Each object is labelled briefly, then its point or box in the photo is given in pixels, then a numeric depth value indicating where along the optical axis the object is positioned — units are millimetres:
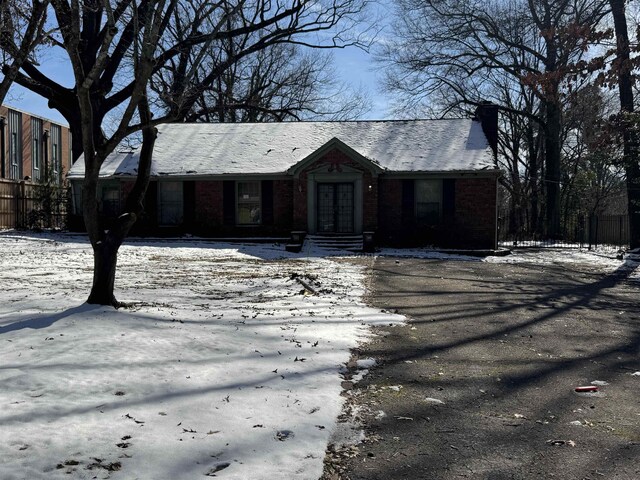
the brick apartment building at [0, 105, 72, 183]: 35625
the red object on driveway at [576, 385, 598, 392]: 5199
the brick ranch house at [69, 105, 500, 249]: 22172
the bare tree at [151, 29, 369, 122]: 37850
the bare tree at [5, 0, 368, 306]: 7352
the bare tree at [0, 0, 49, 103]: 8242
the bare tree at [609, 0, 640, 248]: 17394
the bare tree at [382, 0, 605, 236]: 28594
